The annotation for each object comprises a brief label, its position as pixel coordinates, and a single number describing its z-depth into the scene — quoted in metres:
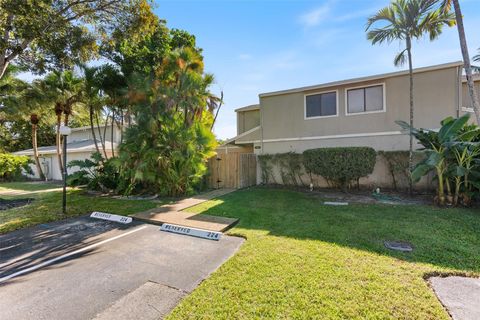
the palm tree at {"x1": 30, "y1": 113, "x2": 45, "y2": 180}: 17.97
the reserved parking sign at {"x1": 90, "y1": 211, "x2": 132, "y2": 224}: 6.87
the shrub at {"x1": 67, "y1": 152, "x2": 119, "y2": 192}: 11.64
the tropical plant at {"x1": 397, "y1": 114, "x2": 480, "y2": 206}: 6.91
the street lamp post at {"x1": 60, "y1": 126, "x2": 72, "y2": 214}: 7.52
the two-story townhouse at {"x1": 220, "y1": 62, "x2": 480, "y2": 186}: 9.73
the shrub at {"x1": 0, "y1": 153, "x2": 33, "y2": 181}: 18.47
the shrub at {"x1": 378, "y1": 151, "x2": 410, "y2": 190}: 9.94
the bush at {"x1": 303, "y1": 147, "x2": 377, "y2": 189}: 9.77
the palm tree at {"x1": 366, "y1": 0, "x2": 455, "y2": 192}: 8.50
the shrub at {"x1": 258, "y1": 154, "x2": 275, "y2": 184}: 12.87
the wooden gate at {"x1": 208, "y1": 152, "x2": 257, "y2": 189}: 12.70
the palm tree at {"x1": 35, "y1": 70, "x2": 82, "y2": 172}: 14.23
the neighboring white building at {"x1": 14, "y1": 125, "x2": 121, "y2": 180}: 17.87
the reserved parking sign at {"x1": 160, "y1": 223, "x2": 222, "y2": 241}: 5.44
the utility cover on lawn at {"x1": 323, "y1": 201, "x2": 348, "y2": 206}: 8.21
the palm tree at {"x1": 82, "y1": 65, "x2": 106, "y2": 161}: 11.70
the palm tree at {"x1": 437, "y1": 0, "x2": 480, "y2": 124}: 7.58
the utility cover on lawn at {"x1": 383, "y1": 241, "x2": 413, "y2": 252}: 4.43
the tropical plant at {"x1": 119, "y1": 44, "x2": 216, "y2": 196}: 9.80
